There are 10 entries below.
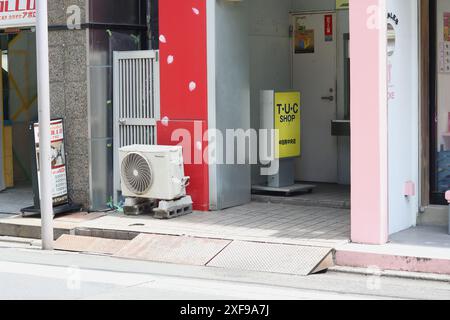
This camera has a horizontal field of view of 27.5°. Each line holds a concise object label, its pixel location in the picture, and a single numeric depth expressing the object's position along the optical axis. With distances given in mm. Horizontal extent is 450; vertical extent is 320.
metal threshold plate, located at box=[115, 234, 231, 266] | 10016
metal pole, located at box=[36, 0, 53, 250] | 10477
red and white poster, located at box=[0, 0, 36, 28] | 12688
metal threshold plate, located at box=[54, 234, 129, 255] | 10727
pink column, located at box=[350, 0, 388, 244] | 9648
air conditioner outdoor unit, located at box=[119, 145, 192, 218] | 11633
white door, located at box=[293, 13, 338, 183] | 13898
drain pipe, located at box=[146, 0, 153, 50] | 12914
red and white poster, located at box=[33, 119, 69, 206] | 12117
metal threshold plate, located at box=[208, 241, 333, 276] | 9414
